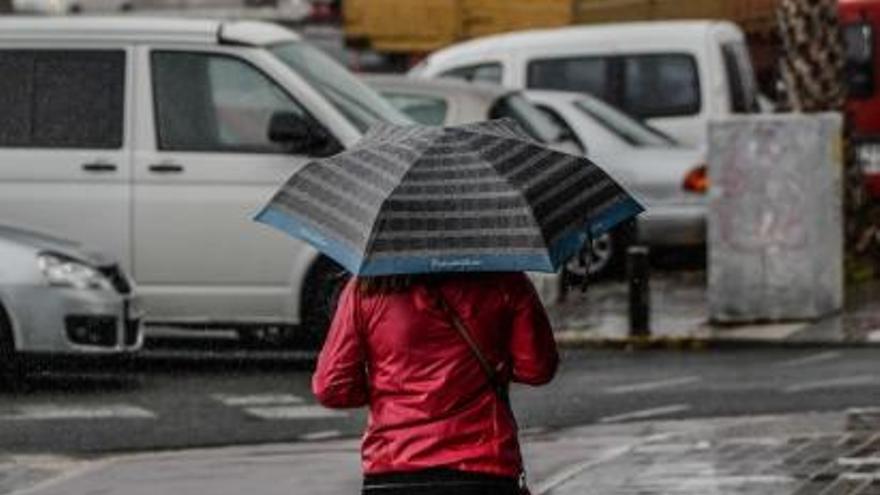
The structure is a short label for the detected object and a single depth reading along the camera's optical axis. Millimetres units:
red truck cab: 29875
